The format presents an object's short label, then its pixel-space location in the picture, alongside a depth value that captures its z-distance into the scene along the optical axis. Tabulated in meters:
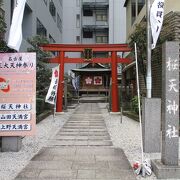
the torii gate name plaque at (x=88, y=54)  11.97
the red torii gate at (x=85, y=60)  12.05
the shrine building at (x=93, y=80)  23.24
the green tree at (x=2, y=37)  4.86
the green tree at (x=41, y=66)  11.10
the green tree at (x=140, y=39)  8.71
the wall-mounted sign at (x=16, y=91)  5.14
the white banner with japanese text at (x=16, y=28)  4.95
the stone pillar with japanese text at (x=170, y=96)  3.91
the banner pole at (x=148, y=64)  5.31
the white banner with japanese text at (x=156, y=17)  5.44
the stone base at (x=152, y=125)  5.23
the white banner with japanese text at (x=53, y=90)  9.43
